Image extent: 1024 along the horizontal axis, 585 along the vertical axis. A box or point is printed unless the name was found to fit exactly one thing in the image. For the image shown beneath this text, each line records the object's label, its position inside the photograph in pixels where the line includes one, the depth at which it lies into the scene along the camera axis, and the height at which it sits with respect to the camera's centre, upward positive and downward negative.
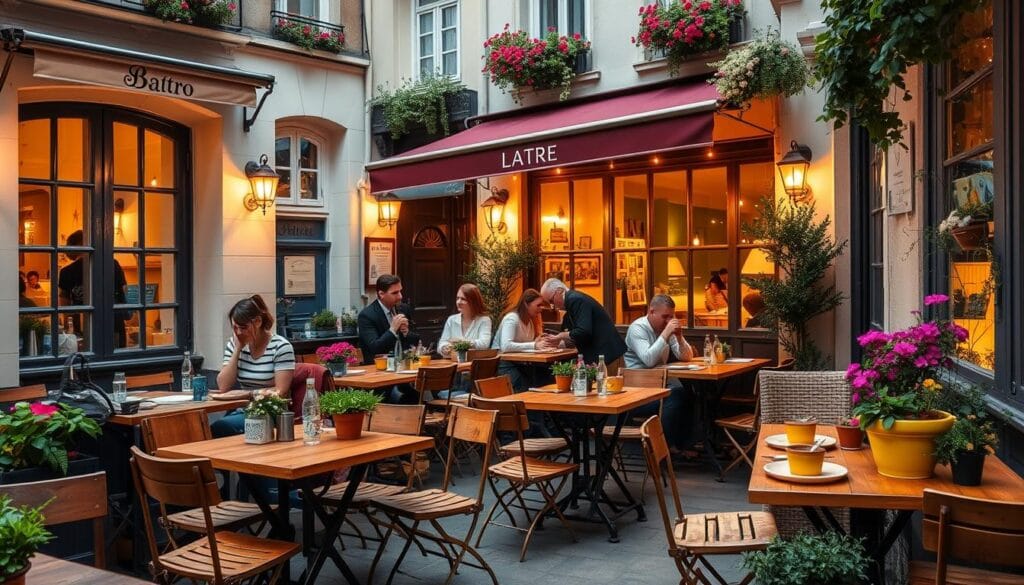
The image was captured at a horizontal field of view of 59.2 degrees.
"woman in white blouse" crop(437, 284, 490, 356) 9.33 -0.32
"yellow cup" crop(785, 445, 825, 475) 3.44 -0.65
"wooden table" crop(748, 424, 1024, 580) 3.16 -0.73
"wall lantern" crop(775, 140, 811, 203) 8.40 +1.13
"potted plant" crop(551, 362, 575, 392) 6.65 -0.61
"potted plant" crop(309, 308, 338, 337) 10.95 -0.34
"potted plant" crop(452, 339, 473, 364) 8.80 -0.55
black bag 5.64 -0.64
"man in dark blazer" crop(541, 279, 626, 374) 8.37 -0.35
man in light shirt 8.08 -0.54
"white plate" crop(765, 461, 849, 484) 3.39 -0.71
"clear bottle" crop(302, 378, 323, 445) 4.84 -0.67
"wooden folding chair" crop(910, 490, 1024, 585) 2.68 -0.73
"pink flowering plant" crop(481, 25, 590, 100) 10.58 +2.77
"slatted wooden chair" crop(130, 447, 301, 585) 3.90 -1.19
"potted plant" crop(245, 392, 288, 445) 4.86 -0.68
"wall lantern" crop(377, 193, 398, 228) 11.66 +1.11
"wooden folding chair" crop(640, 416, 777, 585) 3.99 -1.13
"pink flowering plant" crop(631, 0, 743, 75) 9.27 +2.76
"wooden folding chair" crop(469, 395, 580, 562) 5.79 -1.17
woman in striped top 6.14 -0.43
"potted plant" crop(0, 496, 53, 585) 2.23 -0.62
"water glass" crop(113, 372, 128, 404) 6.00 -0.62
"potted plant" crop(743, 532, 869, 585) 2.91 -0.89
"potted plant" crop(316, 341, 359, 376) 7.83 -0.54
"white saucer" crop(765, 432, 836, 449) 4.04 -0.70
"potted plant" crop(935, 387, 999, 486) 3.25 -0.58
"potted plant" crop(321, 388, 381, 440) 4.87 -0.62
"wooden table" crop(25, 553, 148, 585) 2.79 -0.89
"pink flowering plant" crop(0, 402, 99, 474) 4.54 -0.70
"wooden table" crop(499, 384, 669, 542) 6.07 -1.02
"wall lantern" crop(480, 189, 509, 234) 11.15 +1.04
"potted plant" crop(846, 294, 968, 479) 3.33 -0.41
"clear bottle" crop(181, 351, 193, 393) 6.98 -0.62
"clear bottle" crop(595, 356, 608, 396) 6.42 -0.61
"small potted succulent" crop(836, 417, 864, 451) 3.99 -0.65
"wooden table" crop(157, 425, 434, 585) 4.30 -0.81
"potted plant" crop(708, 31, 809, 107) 8.10 +1.98
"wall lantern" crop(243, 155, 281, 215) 9.95 +1.22
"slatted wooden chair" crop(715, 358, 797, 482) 7.44 -1.12
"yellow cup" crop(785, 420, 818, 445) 3.96 -0.63
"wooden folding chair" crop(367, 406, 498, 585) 4.87 -1.16
